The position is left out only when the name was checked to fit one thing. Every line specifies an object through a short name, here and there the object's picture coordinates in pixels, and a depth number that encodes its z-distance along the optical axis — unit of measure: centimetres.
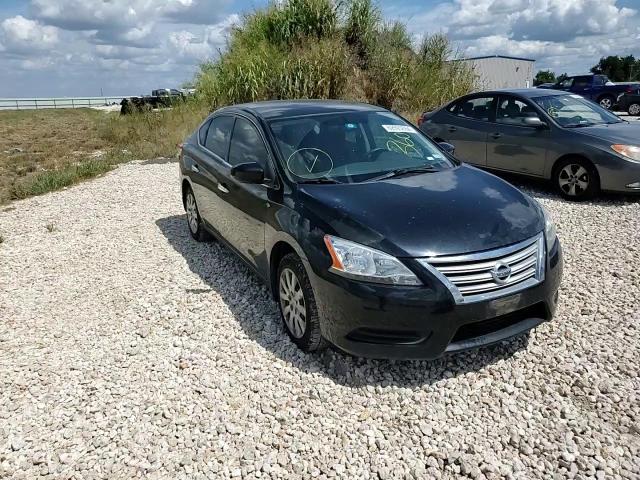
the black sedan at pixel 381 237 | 281
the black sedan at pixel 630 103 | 2087
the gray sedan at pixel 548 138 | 650
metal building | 3300
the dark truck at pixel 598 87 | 2252
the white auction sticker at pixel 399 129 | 433
